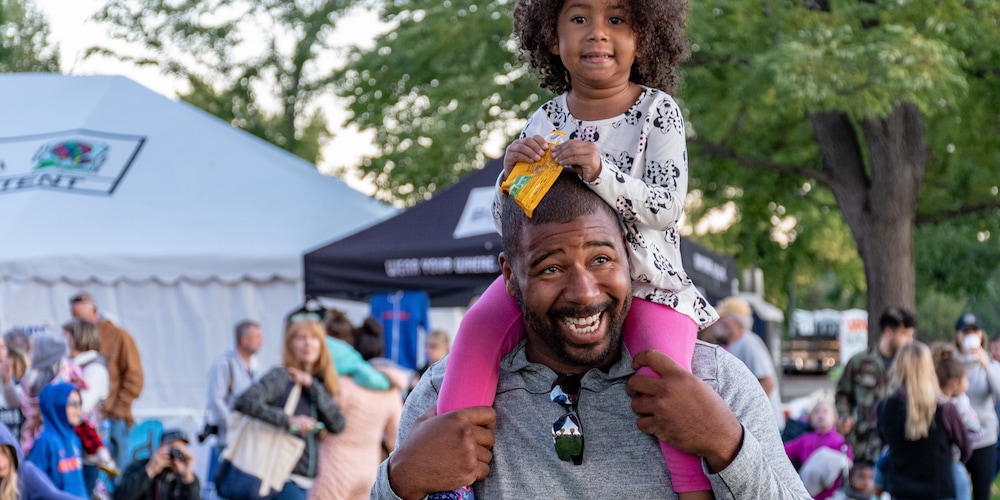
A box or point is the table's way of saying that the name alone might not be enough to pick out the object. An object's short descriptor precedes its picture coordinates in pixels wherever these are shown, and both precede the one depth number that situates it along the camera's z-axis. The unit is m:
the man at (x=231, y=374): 7.71
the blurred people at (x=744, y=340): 7.98
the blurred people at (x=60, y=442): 6.00
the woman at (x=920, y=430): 7.03
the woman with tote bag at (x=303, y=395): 6.13
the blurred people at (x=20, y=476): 5.19
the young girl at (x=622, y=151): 2.20
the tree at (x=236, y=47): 23.73
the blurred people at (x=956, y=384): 7.36
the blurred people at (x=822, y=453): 8.06
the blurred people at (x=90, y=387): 6.98
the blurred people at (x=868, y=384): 7.91
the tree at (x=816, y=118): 11.58
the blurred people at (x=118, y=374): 8.75
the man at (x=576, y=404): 2.07
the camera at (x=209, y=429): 7.52
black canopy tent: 8.01
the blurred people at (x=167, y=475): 6.23
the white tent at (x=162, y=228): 11.29
